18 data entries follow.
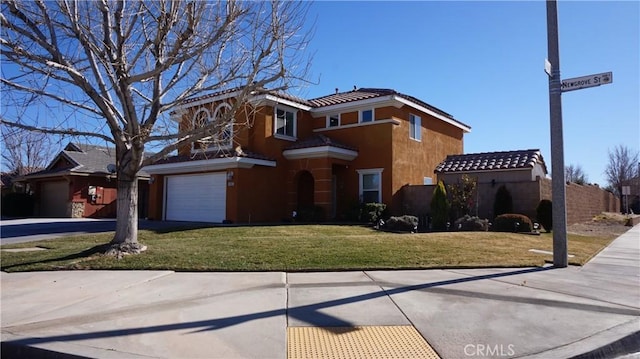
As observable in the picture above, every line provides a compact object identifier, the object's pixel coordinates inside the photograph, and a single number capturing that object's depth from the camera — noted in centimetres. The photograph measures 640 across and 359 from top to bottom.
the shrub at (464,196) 1922
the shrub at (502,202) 1894
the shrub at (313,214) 2098
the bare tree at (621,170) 5809
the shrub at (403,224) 1731
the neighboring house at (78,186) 2912
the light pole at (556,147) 979
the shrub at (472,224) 1714
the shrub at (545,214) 1777
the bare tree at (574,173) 7401
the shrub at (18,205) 3228
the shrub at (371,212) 2036
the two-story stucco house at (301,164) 2112
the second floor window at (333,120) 2403
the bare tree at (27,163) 4556
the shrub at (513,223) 1691
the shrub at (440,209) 1836
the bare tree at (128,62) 964
